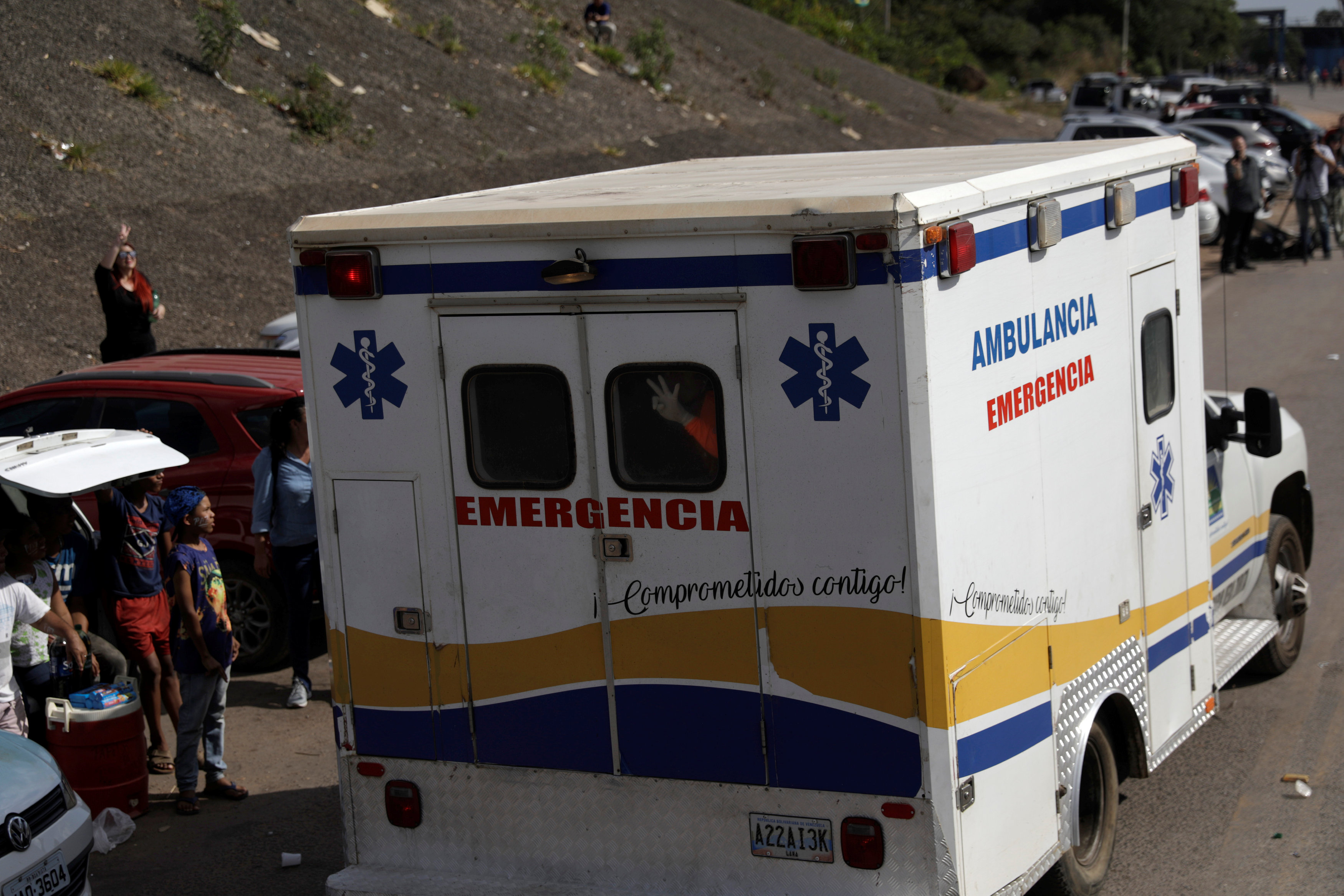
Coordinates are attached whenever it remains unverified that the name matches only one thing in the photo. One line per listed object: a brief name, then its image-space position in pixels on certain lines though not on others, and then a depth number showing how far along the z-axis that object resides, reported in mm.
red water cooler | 12703
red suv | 16266
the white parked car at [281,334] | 24078
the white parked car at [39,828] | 9875
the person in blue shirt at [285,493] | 14820
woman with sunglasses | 23937
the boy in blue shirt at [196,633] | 12852
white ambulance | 8070
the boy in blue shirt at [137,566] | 13719
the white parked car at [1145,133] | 44375
